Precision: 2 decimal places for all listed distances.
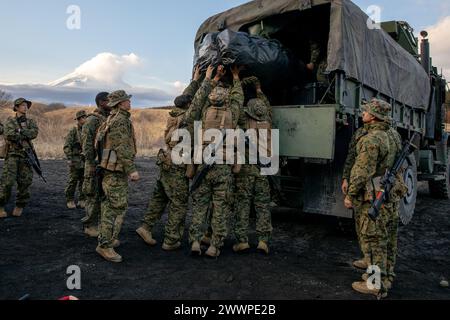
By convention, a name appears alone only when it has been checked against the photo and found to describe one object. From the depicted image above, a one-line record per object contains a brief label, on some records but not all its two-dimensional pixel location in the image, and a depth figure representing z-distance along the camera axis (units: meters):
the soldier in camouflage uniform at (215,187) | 4.24
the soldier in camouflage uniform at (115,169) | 4.02
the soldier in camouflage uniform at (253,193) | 4.47
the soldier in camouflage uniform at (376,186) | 3.37
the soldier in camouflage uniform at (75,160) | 6.46
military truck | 4.52
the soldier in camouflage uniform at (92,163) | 4.70
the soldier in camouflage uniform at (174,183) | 4.42
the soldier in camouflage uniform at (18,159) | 5.62
